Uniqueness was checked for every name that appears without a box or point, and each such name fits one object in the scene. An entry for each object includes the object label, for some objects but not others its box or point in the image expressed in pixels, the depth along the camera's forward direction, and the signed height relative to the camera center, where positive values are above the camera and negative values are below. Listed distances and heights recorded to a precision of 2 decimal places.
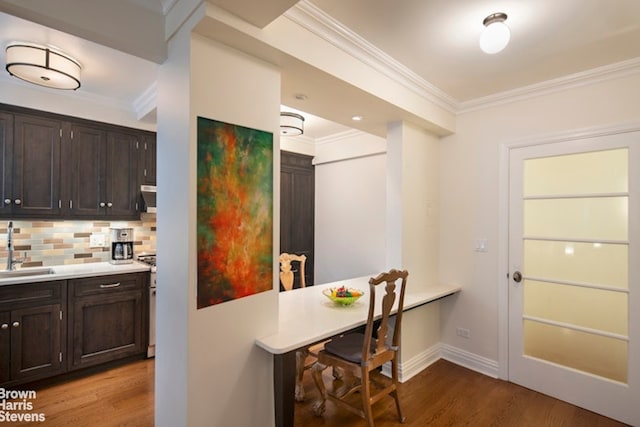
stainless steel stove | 3.23 -1.03
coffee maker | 3.37 -0.35
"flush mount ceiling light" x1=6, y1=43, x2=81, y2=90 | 2.13 +1.06
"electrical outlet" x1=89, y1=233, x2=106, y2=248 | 3.39 -0.28
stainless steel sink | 2.78 -0.54
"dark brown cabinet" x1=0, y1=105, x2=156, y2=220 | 2.77 +0.48
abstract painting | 1.63 +0.02
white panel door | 2.37 -0.47
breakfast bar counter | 1.76 -0.71
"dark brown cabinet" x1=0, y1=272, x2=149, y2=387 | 2.56 -1.01
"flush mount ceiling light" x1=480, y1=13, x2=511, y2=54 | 1.80 +1.07
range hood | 3.40 +0.19
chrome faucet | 2.88 -0.32
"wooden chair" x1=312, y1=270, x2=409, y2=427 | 2.02 -0.98
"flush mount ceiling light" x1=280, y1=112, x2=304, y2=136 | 3.20 +0.96
